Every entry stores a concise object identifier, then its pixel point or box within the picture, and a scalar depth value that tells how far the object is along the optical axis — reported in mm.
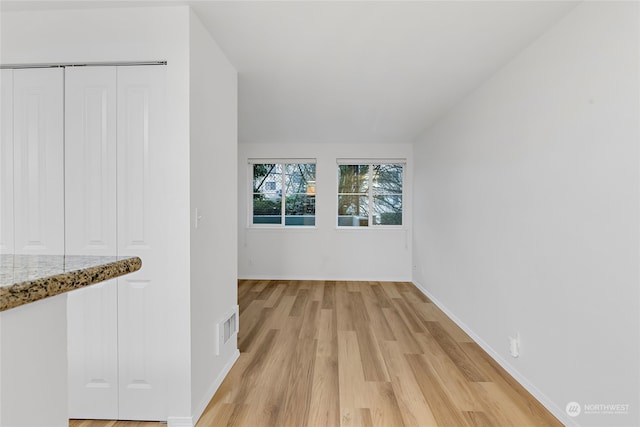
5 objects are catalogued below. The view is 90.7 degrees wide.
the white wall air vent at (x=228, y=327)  2260
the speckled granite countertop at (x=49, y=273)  530
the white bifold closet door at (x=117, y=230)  1848
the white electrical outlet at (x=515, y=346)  2305
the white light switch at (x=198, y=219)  1893
